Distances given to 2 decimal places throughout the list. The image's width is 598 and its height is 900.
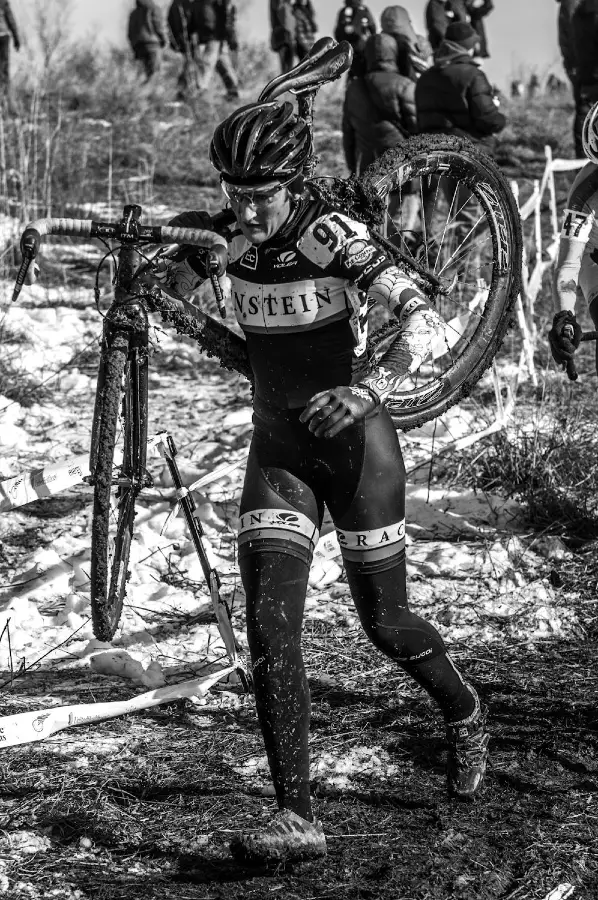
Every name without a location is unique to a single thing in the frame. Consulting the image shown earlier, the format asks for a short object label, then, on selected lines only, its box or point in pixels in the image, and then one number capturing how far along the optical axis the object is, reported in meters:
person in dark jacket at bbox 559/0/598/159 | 19.47
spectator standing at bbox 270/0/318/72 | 29.34
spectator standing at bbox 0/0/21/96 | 25.56
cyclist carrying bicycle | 6.13
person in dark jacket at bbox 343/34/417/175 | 16.70
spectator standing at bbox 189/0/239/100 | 30.97
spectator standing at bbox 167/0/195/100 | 31.66
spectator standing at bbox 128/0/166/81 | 32.81
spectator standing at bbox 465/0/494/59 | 24.02
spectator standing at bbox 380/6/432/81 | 17.17
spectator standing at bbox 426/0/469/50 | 19.56
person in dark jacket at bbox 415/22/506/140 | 15.51
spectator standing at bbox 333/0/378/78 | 19.83
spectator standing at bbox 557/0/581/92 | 23.36
